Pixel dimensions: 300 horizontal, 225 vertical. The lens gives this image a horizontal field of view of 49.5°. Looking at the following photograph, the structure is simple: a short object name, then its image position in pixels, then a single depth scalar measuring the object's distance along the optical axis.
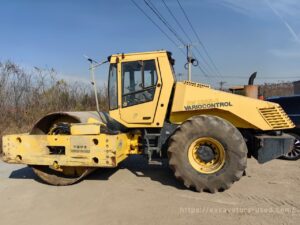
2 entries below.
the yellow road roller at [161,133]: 5.97
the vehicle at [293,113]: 8.90
